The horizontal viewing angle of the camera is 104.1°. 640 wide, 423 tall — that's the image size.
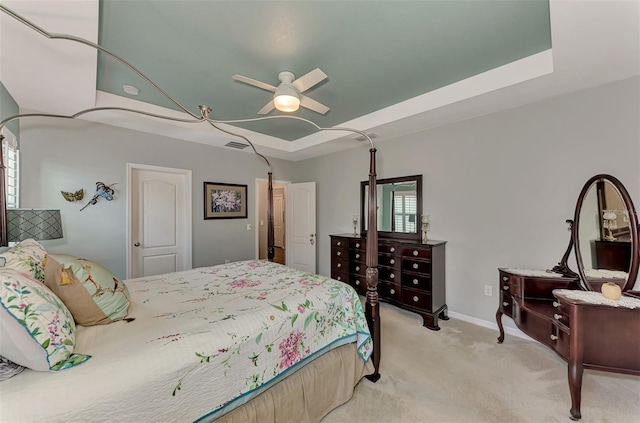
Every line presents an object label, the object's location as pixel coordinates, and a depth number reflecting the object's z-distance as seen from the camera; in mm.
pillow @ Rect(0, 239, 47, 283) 1274
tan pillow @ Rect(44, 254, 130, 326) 1240
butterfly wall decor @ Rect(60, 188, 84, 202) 2935
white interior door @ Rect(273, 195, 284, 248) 6812
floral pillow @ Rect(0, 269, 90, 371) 893
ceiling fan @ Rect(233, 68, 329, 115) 1996
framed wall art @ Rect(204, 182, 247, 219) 4195
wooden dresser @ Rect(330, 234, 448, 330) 3035
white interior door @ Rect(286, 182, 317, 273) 4879
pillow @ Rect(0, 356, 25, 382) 897
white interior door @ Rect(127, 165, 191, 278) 3545
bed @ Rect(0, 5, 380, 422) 914
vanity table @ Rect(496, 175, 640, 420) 1689
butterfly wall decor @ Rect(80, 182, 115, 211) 3131
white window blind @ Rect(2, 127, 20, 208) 2375
